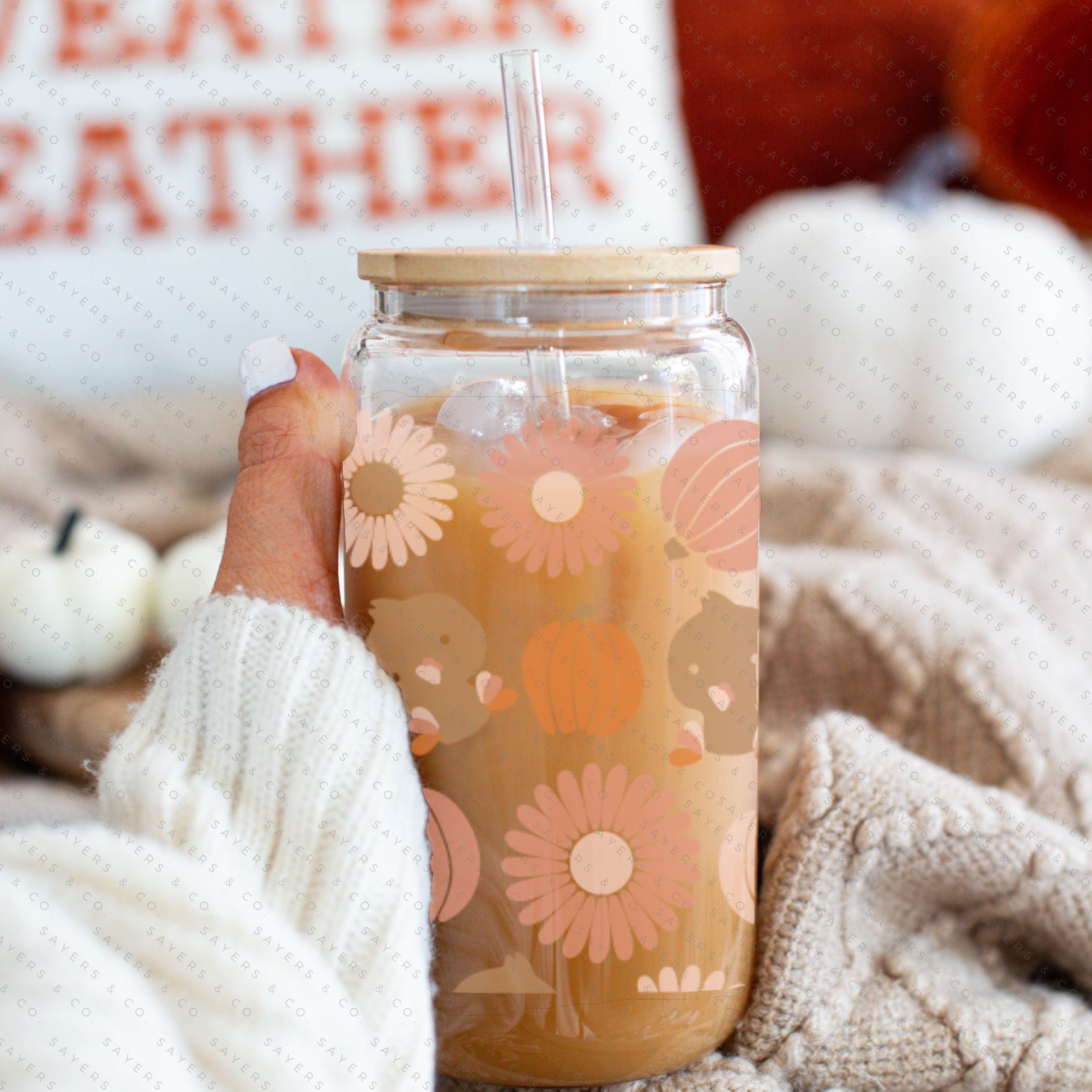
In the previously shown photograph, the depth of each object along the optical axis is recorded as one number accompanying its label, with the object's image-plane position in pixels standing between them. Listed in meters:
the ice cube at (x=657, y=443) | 0.35
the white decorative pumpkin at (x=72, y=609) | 0.59
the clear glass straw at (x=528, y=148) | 0.38
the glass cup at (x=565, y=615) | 0.35
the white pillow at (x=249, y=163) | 0.78
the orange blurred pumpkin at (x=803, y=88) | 1.10
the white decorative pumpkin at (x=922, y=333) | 0.87
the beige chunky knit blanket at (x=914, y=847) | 0.40
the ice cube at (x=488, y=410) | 0.35
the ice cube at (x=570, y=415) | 0.35
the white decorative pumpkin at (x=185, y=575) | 0.59
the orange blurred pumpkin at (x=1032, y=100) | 1.07
